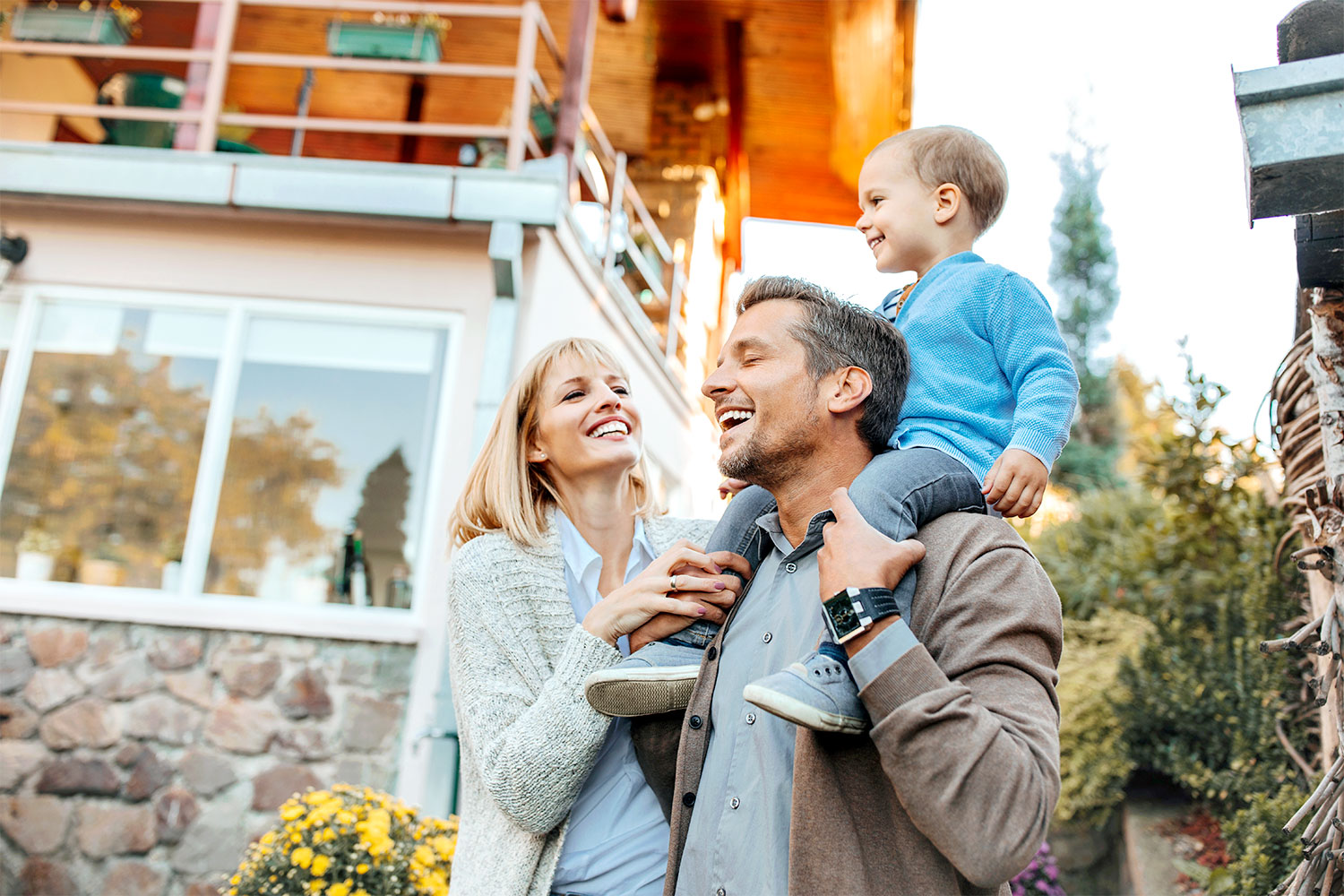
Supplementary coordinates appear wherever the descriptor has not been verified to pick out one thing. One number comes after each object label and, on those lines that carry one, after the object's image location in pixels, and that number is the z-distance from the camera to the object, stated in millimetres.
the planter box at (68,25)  6516
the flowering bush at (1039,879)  4496
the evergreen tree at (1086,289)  15883
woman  1673
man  1166
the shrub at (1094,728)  4547
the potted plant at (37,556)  5148
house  4703
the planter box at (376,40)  6574
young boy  1486
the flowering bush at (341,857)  3418
